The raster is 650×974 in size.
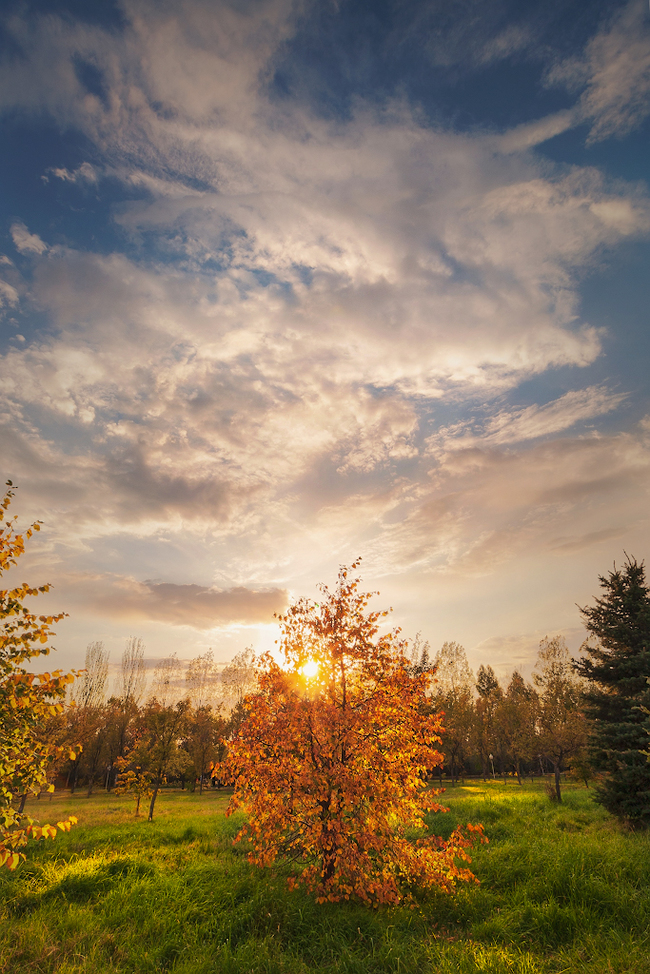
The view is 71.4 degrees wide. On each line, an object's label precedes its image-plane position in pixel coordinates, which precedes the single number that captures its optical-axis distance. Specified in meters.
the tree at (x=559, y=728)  29.80
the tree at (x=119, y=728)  53.43
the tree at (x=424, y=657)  70.34
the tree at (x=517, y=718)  36.94
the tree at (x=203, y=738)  52.28
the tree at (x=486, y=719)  54.28
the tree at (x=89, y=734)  46.39
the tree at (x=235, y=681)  79.19
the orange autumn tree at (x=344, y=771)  9.65
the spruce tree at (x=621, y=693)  17.45
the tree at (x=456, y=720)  50.55
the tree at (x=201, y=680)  89.19
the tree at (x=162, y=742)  28.39
